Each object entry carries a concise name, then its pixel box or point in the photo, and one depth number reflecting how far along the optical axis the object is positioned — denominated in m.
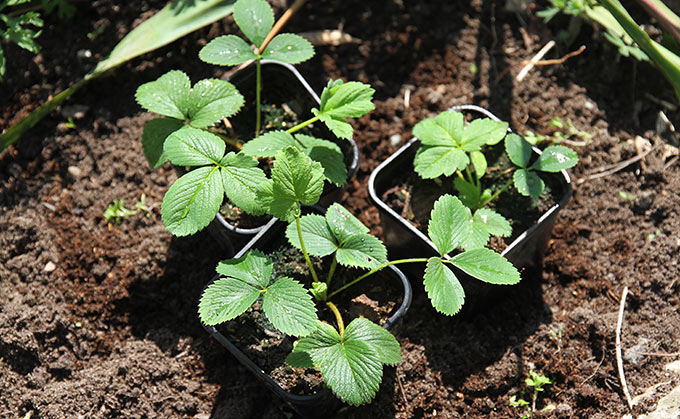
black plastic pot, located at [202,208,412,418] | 0.78
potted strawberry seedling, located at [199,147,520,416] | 0.74
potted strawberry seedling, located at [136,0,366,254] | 0.77
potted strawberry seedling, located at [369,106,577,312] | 0.82
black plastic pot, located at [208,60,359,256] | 0.85
